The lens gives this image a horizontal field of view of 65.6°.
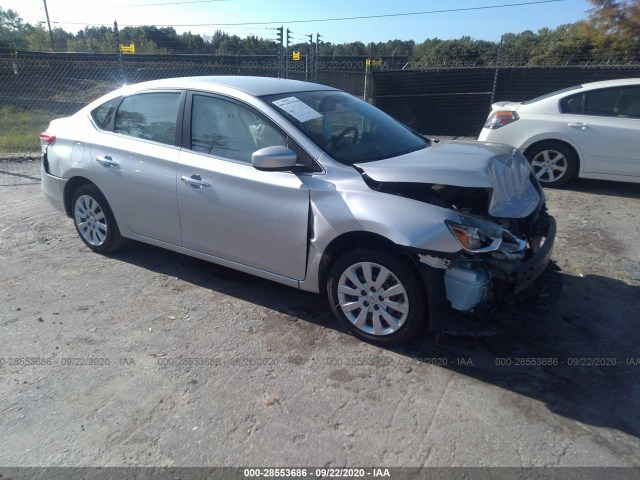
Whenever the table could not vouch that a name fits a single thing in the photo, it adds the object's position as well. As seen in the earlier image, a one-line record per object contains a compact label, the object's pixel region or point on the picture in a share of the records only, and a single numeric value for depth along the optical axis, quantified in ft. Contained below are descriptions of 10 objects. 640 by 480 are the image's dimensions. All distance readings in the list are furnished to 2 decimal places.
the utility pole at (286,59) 34.69
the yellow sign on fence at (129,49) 46.31
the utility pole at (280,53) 33.87
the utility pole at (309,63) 35.68
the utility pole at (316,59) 36.17
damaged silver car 10.18
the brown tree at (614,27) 83.51
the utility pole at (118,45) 33.17
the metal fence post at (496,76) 34.60
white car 21.84
